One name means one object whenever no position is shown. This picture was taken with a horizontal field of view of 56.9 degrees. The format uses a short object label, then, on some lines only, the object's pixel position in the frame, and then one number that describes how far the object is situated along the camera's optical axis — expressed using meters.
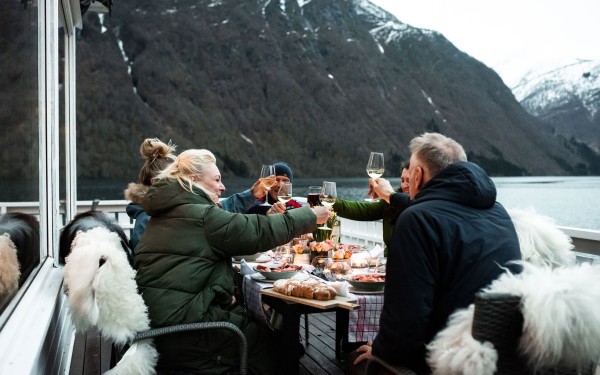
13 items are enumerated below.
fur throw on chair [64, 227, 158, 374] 1.96
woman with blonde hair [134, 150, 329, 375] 2.23
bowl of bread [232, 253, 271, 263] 3.16
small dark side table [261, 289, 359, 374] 2.18
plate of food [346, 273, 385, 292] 2.28
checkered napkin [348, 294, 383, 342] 2.21
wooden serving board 2.12
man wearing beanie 3.89
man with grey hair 1.68
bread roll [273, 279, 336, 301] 2.19
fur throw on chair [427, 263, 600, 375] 1.33
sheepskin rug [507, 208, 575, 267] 2.14
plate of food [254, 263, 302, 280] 2.51
